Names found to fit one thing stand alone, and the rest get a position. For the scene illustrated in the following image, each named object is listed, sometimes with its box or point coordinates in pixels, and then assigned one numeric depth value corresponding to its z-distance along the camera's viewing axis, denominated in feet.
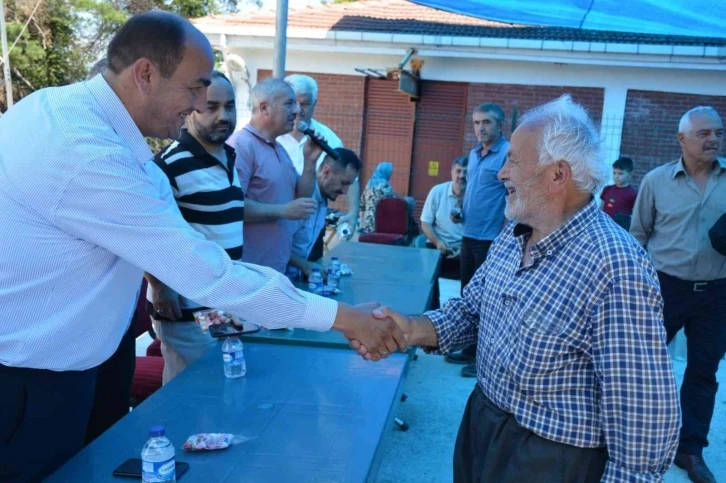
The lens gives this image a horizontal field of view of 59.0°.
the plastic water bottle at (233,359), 7.63
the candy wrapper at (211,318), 8.02
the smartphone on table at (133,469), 5.24
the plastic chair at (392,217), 25.72
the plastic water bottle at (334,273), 12.64
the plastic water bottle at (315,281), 11.98
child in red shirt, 26.86
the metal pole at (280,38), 17.11
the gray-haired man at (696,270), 11.94
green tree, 59.93
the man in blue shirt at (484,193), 18.21
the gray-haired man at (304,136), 16.81
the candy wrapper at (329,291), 11.71
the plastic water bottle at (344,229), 18.06
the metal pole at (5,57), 40.01
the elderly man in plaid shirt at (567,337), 5.13
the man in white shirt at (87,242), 5.15
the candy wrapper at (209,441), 5.74
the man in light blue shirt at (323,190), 14.14
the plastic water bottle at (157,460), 5.02
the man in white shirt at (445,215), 24.00
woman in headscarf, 26.71
